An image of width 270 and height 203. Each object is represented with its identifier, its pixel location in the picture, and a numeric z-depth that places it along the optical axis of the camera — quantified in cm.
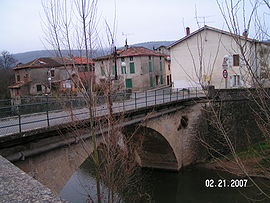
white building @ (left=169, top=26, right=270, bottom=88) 2072
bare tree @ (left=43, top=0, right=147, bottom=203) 573
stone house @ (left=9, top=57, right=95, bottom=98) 3152
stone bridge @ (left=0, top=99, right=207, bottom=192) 629
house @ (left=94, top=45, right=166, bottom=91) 2953
